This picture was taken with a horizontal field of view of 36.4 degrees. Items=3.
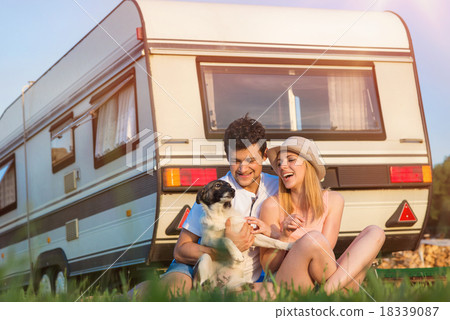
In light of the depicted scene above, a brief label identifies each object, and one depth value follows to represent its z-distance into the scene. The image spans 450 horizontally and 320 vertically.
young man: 3.72
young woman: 3.29
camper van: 5.27
